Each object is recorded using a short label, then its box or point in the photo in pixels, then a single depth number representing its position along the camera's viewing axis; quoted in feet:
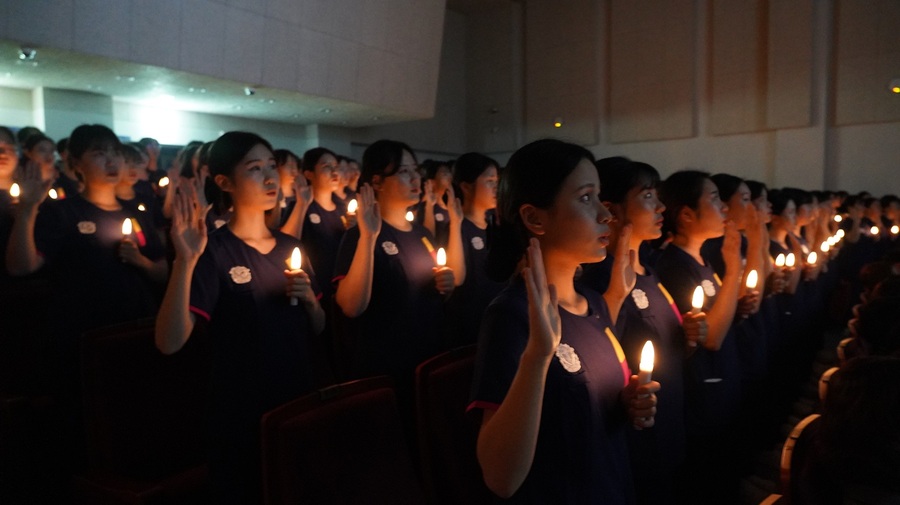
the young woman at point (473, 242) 10.17
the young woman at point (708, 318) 7.29
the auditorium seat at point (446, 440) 5.27
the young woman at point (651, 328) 5.78
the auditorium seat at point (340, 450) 4.26
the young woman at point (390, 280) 7.75
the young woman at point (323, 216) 13.01
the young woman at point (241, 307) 5.75
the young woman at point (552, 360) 3.57
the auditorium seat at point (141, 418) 5.53
